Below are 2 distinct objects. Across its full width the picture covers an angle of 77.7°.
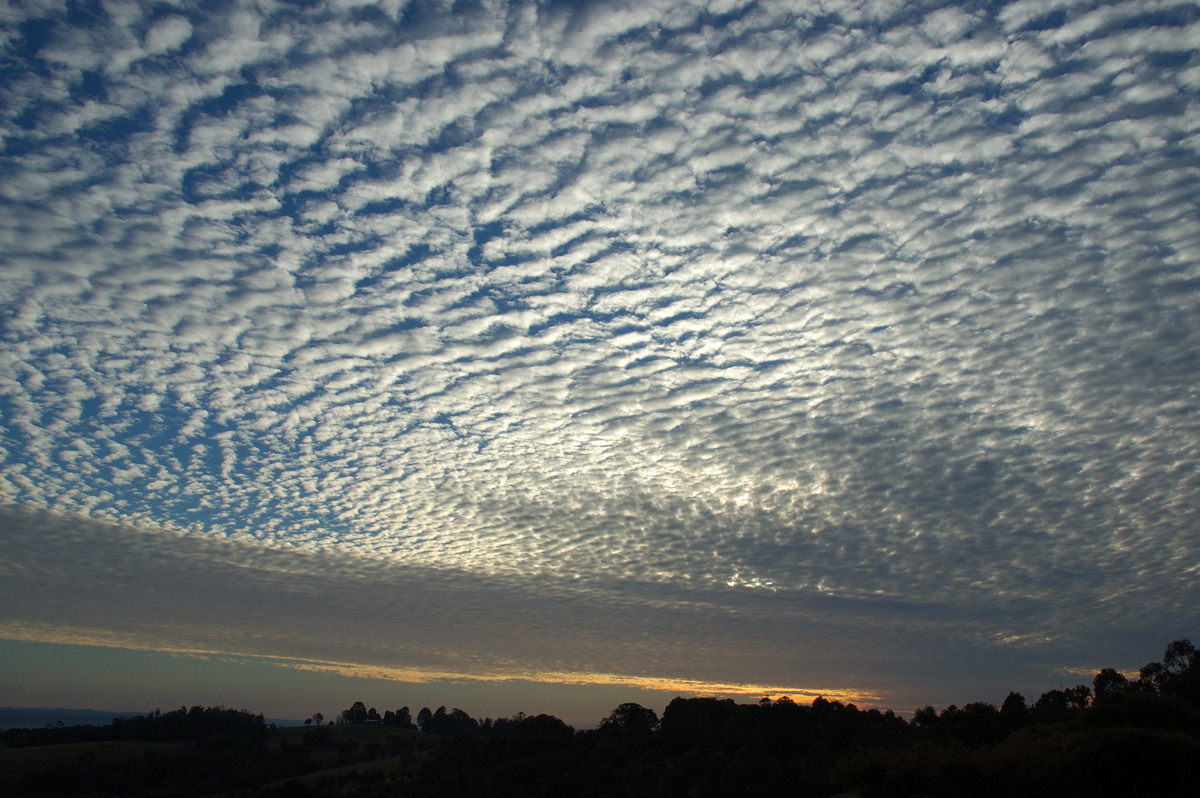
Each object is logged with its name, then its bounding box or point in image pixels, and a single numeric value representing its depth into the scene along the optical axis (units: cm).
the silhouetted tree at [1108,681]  7812
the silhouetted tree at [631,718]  10058
